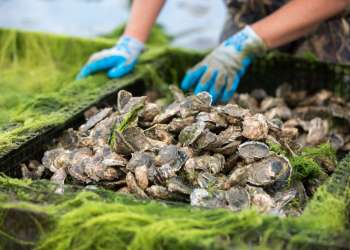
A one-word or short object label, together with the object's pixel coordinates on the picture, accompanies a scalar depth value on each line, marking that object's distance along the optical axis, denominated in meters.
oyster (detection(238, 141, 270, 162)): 1.66
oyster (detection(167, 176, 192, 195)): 1.61
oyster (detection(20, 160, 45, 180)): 1.75
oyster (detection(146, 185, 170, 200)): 1.62
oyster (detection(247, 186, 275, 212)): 1.58
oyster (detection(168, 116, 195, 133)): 1.75
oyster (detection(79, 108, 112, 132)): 1.85
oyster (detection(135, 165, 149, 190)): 1.63
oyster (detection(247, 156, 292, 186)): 1.62
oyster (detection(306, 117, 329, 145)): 2.01
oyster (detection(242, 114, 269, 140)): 1.70
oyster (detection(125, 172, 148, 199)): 1.62
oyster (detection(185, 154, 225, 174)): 1.65
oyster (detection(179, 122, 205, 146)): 1.69
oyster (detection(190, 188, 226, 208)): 1.58
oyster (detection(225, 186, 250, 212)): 1.57
